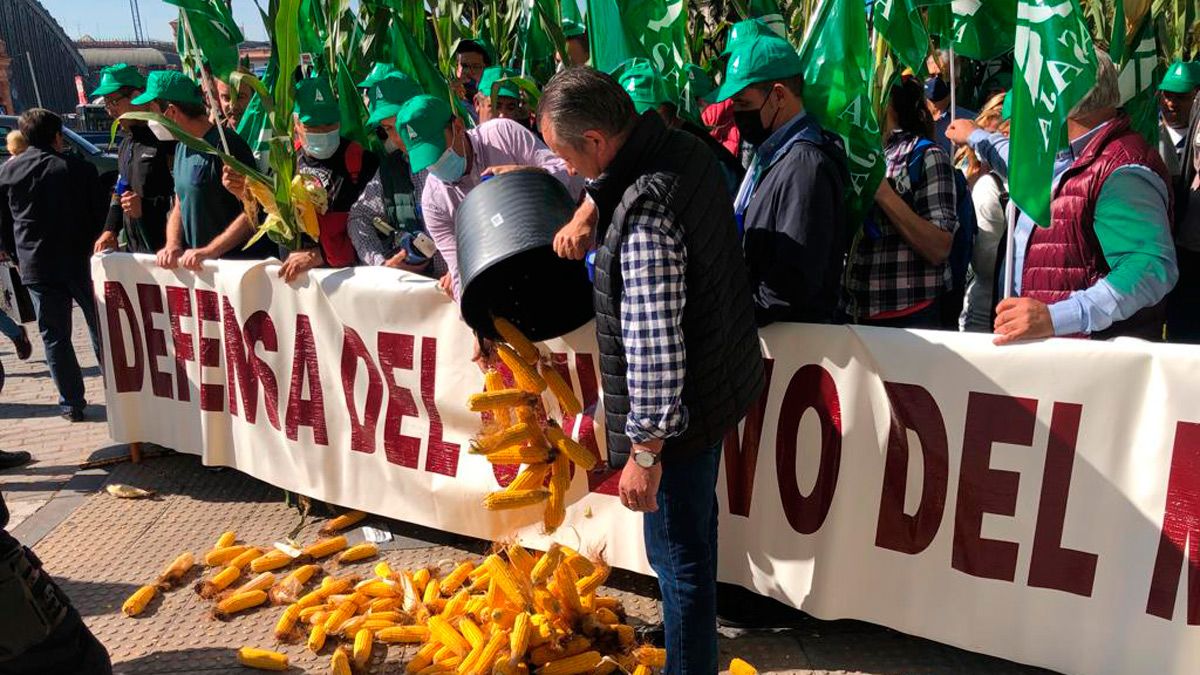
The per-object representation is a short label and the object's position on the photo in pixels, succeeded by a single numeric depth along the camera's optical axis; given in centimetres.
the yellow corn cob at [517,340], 313
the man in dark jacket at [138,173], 556
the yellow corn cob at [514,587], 303
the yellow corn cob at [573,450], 296
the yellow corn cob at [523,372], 313
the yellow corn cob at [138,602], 367
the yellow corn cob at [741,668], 299
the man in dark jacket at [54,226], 614
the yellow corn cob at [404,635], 327
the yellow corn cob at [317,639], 330
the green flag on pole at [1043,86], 261
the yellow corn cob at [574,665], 293
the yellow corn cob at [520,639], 287
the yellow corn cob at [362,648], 318
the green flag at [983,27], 339
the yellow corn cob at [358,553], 400
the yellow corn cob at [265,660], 322
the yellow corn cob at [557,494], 302
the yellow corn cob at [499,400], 306
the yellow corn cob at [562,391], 320
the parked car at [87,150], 1234
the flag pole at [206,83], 429
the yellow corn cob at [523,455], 299
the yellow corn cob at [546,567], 309
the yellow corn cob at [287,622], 340
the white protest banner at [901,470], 265
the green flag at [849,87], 317
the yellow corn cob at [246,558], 394
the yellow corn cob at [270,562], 393
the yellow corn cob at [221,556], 401
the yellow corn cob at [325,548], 405
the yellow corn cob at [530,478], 309
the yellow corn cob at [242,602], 360
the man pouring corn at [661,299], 229
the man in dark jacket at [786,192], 289
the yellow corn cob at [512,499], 288
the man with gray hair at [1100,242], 276
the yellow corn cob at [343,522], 427
